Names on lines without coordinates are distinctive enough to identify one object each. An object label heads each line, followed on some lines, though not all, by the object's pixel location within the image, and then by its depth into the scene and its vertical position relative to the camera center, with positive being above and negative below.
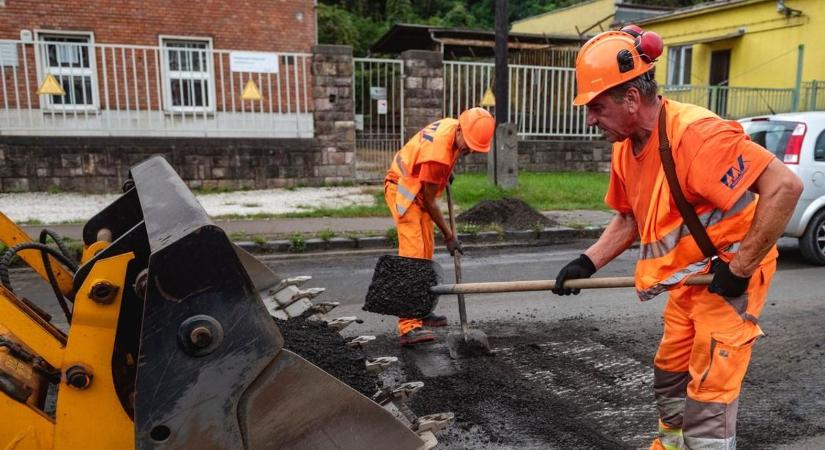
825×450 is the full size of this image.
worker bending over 4.50 -0.30
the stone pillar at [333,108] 12.15 +0.52
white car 7.02 -0.38
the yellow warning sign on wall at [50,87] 10.33 +0.84
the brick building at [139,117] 10.84 +0.36
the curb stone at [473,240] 7.62 -1.39
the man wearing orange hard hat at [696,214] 2.20 -0.30
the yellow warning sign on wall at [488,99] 12.94 +0.70
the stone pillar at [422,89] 12.84 +0.93
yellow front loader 1.70 -0.68
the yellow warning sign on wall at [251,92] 11.37 +0.79
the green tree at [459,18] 37.50 +6.93
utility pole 10.75 +0.02
